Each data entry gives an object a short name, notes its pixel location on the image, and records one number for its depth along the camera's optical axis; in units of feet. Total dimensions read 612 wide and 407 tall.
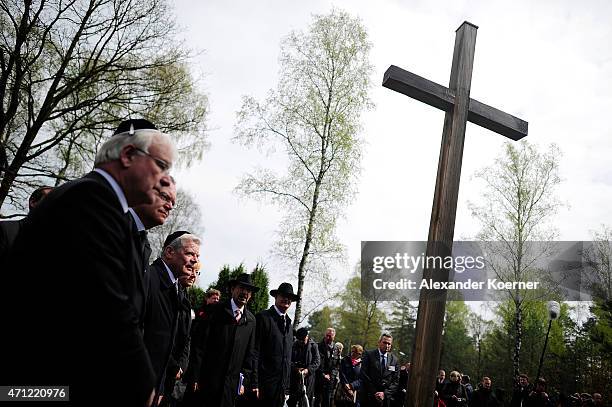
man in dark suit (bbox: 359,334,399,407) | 27.78
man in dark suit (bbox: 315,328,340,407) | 36.96
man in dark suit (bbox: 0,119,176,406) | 4.05
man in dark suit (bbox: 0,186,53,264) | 10.32
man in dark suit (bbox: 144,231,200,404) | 10.37
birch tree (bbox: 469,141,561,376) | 66.90
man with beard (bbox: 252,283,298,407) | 20.56
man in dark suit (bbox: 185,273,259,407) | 17.04
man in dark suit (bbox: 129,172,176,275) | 5.80
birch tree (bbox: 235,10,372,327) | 54.34
